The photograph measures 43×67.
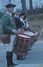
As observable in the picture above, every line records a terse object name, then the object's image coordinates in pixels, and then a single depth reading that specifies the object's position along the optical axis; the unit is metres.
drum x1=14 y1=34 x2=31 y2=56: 11.49
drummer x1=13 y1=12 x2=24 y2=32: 12.63
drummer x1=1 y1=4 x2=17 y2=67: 10.13
